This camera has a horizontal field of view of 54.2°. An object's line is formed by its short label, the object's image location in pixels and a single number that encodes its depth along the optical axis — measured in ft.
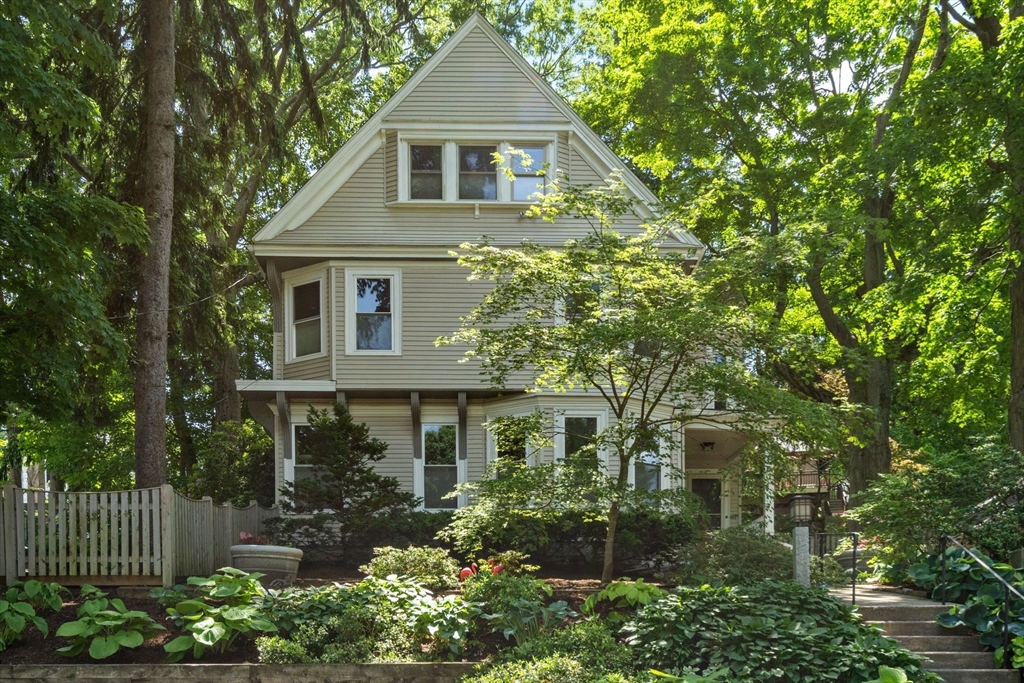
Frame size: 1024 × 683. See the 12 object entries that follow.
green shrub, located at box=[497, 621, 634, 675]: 32.89
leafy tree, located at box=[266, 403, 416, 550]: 54.65
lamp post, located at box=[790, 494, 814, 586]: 39.76
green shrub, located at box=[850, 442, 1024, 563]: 43.24
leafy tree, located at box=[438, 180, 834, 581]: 40.78
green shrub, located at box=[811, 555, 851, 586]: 43.62
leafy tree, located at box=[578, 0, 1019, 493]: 59.47
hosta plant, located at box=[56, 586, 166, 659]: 34.22
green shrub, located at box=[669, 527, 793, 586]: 39.88
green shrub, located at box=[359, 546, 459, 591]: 42.16
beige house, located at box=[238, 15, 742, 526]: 66.13
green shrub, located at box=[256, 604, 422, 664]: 34.14
